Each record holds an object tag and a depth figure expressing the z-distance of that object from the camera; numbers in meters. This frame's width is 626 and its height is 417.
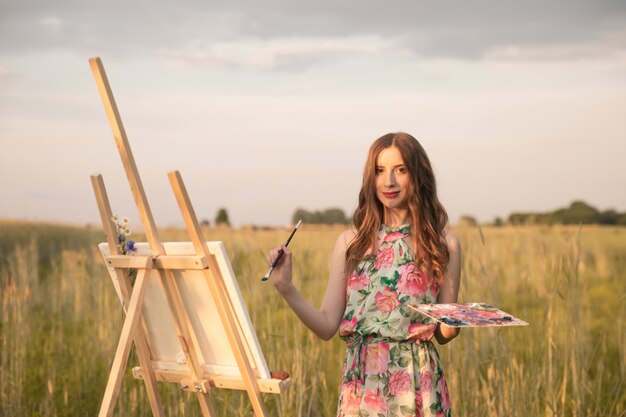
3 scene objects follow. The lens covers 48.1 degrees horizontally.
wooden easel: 2.38
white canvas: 2.36
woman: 2.37
